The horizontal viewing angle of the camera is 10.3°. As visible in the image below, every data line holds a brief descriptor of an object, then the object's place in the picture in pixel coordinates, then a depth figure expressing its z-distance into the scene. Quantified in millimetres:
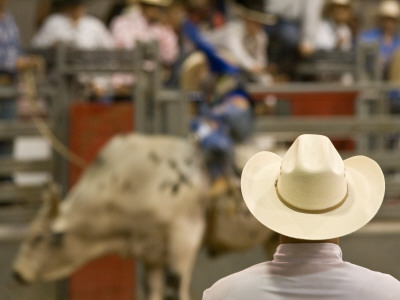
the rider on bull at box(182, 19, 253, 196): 15396
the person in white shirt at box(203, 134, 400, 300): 5872
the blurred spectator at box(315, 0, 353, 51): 20137
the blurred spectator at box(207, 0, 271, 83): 17959
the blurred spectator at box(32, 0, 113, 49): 17781
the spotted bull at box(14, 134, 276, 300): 15292
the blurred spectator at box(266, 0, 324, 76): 18641
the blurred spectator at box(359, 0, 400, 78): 19560
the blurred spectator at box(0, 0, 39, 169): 16522
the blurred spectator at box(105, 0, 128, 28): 19420
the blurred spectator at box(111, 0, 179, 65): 18137
